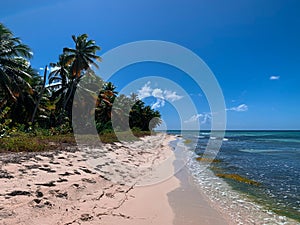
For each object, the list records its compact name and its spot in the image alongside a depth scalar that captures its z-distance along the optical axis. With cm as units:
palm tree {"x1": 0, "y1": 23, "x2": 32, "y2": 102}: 1518
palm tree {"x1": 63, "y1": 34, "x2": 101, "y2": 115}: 2195
